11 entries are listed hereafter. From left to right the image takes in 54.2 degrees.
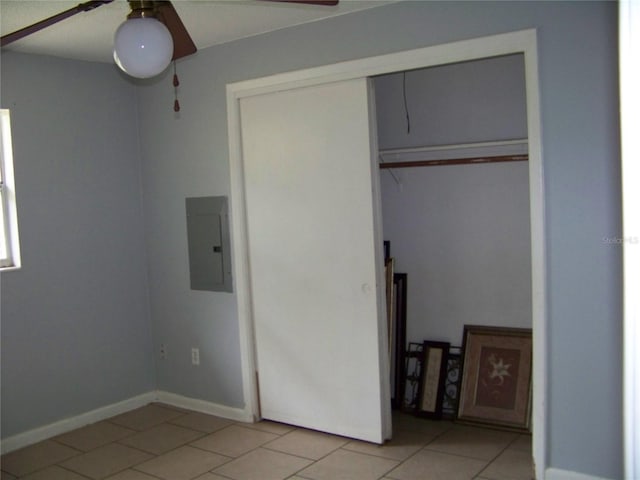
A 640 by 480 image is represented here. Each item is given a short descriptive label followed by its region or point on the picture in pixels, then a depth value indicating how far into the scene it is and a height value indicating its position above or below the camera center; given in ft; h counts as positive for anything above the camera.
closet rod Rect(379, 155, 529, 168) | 12.55 +0.91
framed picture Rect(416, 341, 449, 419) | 12.94 -3.64
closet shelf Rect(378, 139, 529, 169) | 12.55 +1.06
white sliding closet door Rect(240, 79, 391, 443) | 11.53 -0.91
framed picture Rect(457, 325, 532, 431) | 12.17 -3.49
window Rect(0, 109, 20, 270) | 12.47 +0.38
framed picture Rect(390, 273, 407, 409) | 13.55 -2.95
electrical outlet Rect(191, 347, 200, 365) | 14.15 -3.15
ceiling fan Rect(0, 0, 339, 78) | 6.57 +1.94
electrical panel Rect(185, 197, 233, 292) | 13.35 -0.59
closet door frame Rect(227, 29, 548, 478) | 9.57 +1.63
